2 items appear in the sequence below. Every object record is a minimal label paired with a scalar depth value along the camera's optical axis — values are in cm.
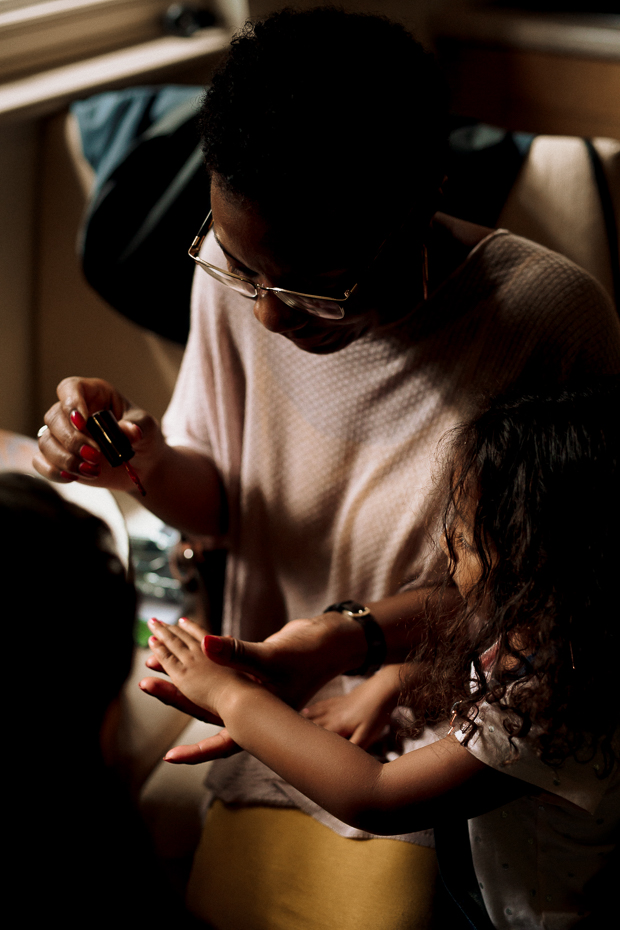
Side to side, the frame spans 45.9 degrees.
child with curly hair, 71
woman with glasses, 72
